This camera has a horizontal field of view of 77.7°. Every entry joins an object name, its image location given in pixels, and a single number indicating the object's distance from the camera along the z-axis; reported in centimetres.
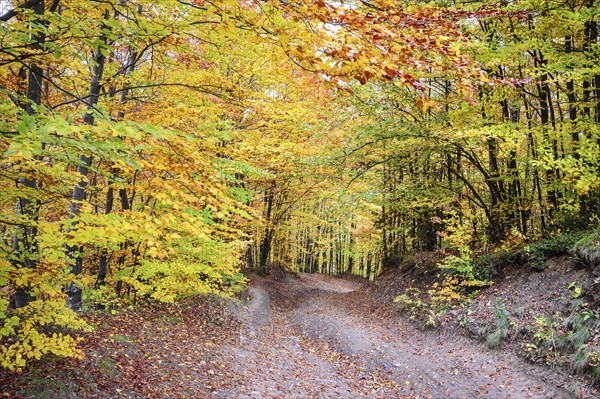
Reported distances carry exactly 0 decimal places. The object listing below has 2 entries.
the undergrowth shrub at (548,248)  902
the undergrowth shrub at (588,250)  786
